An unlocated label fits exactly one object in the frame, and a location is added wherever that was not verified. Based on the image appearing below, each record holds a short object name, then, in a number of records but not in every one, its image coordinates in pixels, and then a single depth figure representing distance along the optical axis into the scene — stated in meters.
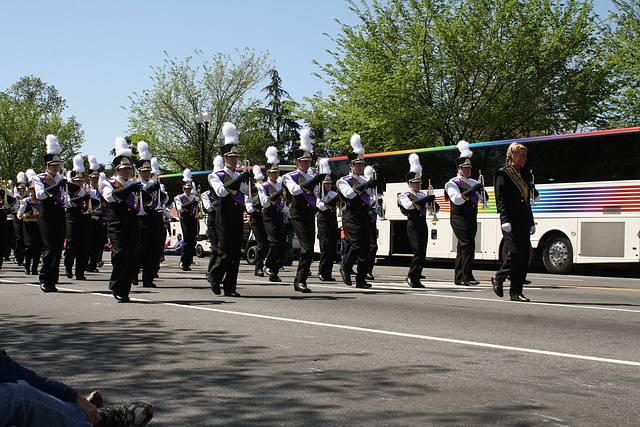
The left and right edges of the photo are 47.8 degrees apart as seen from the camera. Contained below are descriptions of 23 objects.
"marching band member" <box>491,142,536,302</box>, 9.90
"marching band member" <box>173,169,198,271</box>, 17.59
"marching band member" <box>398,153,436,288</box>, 12.73
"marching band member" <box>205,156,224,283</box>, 14.04
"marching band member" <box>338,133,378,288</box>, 11.96
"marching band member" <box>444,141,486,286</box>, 12.87
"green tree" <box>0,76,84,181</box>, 60.44
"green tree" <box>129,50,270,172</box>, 41.81
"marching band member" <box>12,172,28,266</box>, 18.92
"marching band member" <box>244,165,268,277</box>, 15.73
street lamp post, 28.77
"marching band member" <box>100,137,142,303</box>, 10.02
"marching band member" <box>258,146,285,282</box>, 14.12
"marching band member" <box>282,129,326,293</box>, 11.52
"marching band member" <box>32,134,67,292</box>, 11.47
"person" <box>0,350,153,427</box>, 3.32
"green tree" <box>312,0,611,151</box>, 26.28
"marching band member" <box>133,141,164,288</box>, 12.20
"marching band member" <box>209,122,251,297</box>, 10.41
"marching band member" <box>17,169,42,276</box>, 15.98
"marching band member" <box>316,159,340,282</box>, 12.55
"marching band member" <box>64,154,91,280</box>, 13.85
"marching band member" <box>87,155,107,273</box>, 15.41
